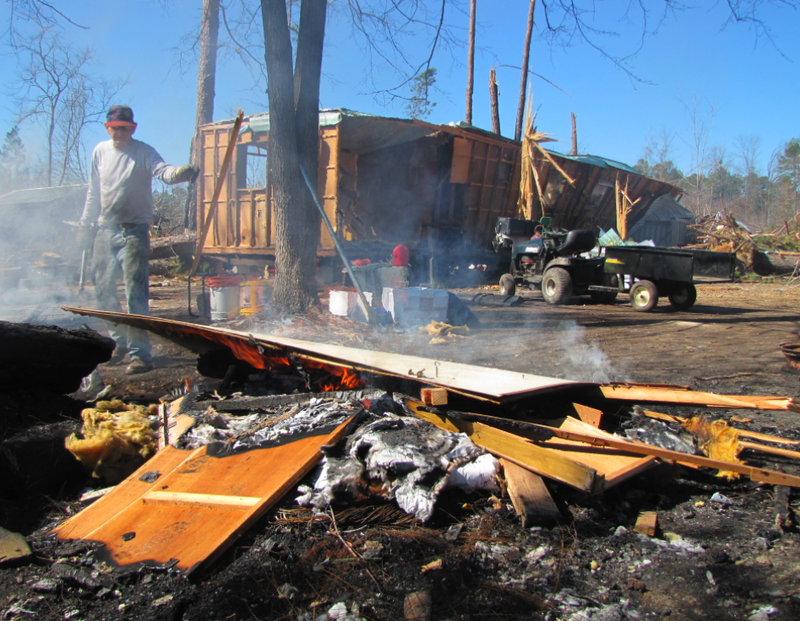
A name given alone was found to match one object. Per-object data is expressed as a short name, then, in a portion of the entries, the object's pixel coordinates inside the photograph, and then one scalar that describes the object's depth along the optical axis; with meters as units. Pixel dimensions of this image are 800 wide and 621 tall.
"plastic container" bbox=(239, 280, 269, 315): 6.29
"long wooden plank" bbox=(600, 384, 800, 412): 2.40
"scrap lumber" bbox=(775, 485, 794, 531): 1.84
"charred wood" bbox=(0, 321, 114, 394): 2.75
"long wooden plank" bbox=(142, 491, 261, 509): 1.94
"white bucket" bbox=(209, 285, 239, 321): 6.02
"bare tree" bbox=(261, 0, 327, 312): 5.52
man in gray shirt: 4.39
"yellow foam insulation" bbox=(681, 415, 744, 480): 2.27
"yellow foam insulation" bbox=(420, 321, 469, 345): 5.61
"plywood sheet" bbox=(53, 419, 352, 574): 1.74
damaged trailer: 9.64
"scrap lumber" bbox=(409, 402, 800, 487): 1.90
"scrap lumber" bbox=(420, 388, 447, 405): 2.35
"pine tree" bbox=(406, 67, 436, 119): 27.41
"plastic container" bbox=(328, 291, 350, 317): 6.06
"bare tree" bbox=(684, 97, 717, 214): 41.88
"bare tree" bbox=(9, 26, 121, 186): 25.22
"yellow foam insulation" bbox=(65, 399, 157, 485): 2.36
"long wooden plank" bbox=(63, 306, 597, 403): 2.44
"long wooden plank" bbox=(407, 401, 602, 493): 1.87
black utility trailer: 7.50
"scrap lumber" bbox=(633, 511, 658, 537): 1.88
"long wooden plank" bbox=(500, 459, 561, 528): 1.88
